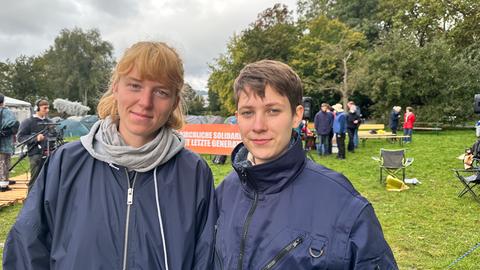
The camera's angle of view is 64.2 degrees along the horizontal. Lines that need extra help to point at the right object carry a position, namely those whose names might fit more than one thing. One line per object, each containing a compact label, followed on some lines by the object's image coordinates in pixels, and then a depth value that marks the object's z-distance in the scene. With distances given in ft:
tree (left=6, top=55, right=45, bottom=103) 155.33
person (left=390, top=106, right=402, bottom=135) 61.57
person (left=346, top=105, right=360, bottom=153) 46.70
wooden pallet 24.77
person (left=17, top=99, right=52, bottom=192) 25.75
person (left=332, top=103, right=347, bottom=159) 41.29
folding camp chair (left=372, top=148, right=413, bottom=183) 30.07
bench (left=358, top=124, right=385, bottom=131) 66.49
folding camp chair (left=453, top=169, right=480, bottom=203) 23.97
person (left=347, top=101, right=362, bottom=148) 48.35
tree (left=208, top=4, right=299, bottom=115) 109.91
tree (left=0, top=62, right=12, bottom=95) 150.00
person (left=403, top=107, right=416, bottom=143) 58.29
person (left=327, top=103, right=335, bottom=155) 43.99
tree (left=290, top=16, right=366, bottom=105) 93.50
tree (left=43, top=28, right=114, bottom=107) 165.27
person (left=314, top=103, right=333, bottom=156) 42.24
